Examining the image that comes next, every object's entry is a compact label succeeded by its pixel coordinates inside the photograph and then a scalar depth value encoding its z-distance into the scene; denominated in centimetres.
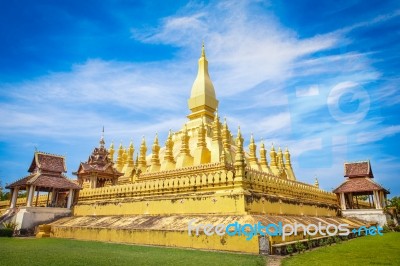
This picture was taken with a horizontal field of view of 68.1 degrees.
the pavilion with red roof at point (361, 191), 2200
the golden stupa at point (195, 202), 1141
